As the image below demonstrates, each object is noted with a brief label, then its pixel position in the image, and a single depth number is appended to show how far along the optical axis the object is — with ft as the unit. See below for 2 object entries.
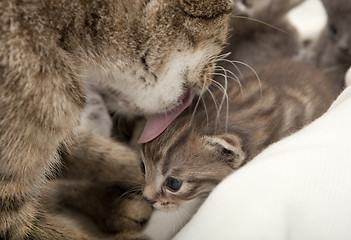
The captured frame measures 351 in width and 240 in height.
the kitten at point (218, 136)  1.13
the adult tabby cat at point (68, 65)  0.95
